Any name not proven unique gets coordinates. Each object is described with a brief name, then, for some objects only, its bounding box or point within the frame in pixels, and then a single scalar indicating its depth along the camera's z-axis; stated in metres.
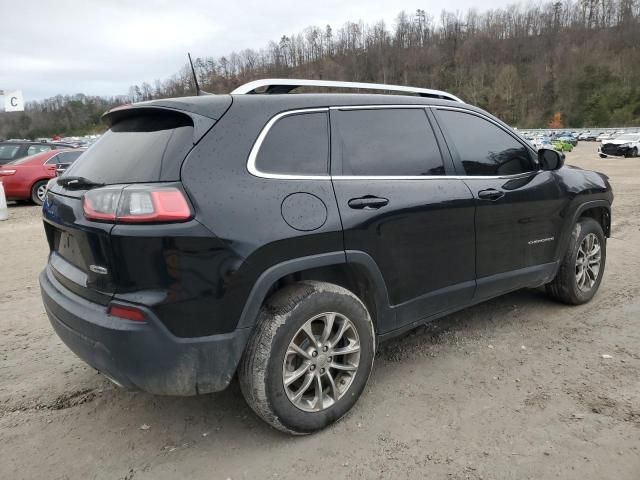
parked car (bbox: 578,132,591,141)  70.88
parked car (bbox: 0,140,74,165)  13.42
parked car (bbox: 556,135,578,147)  52.80
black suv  2.18
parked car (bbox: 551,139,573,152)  40.31
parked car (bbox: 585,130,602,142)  69.45
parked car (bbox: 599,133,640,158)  29.81
